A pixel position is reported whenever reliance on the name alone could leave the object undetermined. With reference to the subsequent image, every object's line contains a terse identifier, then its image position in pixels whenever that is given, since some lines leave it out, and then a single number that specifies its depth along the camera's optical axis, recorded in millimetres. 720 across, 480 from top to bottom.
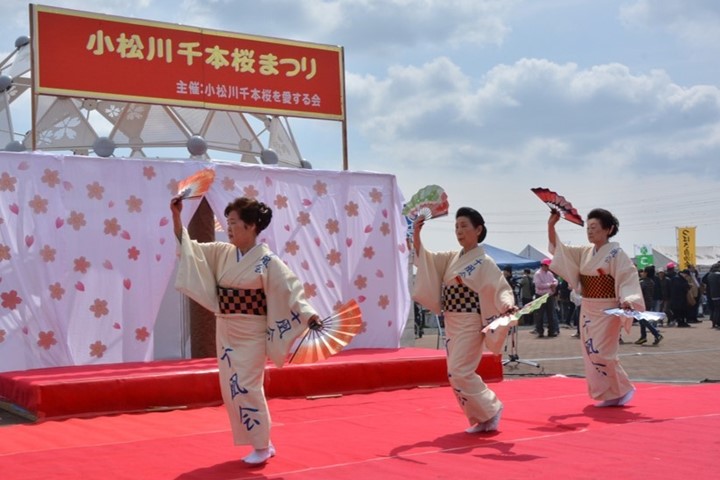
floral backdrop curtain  8188
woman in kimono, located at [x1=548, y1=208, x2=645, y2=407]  6566
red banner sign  8578
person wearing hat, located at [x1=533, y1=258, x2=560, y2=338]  17717
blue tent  21641
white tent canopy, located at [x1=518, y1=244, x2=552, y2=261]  25984
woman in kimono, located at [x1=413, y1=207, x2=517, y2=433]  5547
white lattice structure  10977
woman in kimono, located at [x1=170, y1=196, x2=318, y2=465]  4715
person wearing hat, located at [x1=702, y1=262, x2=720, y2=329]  19078
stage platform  6809
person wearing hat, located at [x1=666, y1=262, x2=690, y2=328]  20375
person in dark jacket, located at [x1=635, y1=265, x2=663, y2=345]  19953
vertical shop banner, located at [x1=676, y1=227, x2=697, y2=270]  28028
